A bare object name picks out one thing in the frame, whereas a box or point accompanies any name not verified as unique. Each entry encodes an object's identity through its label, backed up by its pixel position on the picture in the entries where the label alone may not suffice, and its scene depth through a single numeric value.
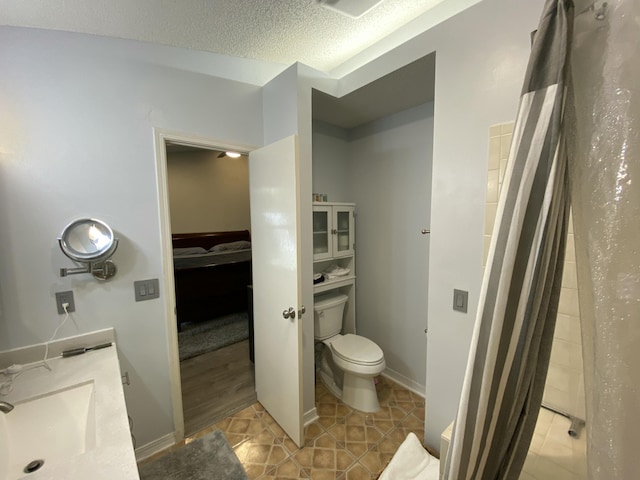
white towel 1.29
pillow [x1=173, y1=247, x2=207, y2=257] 3.78
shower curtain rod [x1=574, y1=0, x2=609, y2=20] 0.41
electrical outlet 1.35
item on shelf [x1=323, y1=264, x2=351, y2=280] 2.38
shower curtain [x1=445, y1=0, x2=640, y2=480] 0.37
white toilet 1.91
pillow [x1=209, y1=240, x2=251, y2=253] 4.25
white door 1.56
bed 3.32
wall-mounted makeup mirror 1.32
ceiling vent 1.27
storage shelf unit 2.21
